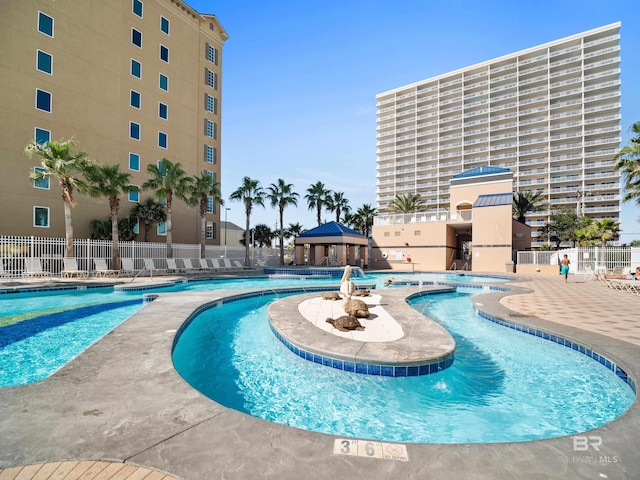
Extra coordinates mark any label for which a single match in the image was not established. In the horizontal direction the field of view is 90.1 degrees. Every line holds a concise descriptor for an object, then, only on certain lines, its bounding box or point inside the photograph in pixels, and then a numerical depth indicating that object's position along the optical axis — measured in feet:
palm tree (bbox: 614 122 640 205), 55.77
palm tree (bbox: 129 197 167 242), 78.12
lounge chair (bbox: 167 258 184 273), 66.57
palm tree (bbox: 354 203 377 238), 154.20
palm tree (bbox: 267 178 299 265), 102.42
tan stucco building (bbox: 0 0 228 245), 62.69
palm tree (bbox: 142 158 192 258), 68.33
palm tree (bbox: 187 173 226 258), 77.15
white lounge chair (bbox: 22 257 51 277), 51.06
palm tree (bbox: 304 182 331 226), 123.95
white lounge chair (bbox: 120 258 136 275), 60.34
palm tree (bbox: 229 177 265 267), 94.12
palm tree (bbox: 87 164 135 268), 59.31
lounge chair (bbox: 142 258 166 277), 64.63
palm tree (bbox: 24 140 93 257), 51.19
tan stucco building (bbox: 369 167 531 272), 86.63
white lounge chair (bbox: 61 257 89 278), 52.01
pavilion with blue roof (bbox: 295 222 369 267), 92.43
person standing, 56.03
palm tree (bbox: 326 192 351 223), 130.93
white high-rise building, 183.01
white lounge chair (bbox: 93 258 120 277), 56.10
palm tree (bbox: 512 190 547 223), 123.95
